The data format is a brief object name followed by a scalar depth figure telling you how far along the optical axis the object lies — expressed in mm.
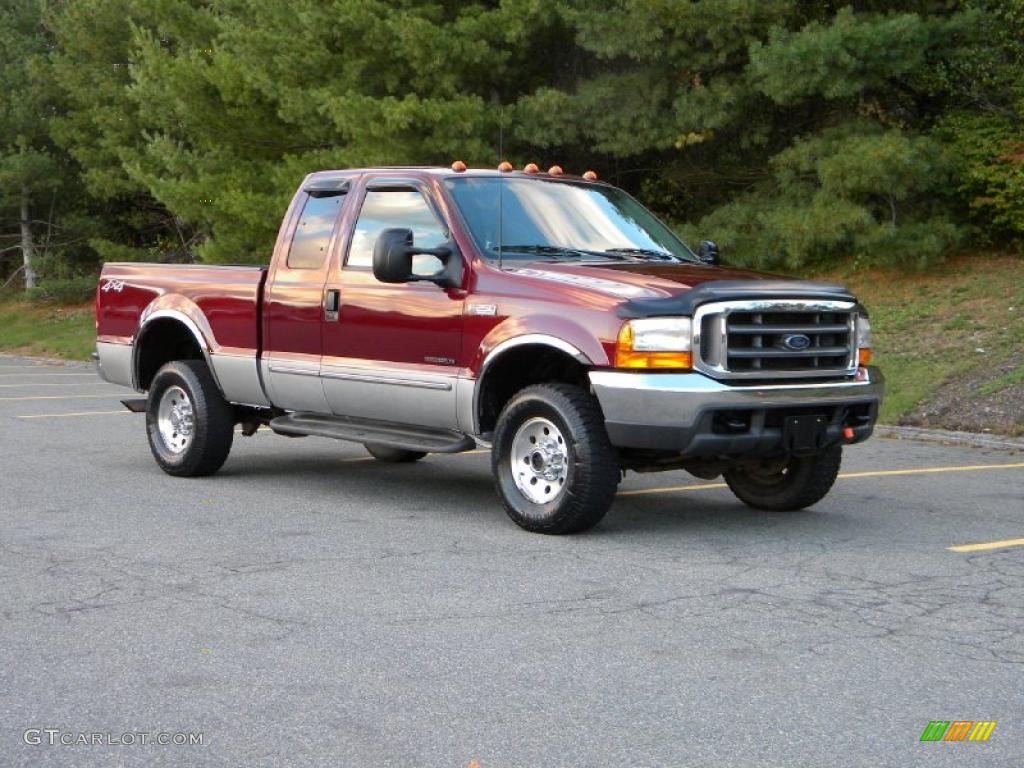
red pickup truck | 7723
